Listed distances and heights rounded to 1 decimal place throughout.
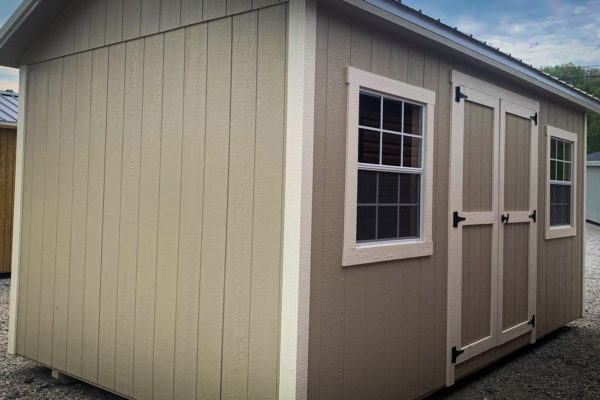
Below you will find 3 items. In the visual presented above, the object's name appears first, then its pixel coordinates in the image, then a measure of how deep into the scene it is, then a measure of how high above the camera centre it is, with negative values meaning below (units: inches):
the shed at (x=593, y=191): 781.9 +36.4
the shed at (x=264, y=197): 118.4 +2.6
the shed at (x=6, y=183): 337.1 +10.8
